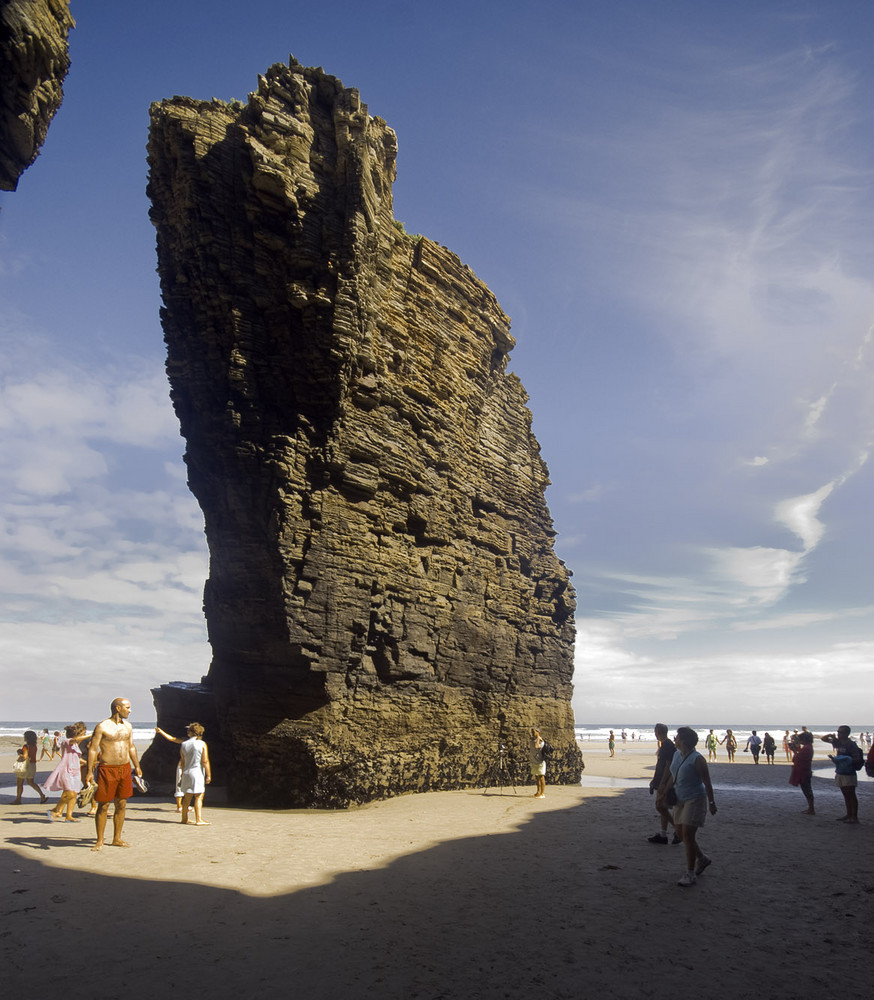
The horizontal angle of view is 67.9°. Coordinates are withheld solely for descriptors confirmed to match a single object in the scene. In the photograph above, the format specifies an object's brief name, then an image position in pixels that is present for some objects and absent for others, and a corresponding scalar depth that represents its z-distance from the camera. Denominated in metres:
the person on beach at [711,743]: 36.76
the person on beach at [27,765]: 14.12
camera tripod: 18.91
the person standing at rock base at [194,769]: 11.21
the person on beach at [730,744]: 38.25
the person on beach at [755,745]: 35.80
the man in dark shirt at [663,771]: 10.39
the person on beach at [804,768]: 14.27
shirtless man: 8.73
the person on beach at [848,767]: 12.73
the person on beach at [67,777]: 11.53
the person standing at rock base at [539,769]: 17.30
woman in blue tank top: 7.82
